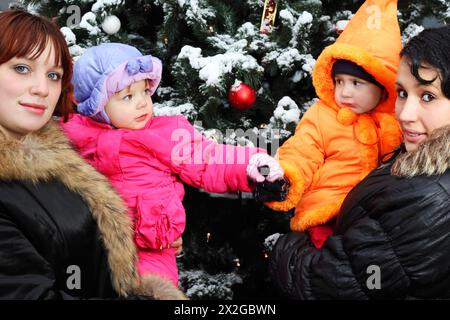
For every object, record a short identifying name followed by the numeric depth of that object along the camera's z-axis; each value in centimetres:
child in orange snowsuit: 220
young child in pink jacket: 212
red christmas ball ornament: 245
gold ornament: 262
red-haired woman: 161
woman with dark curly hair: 175
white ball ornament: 274
